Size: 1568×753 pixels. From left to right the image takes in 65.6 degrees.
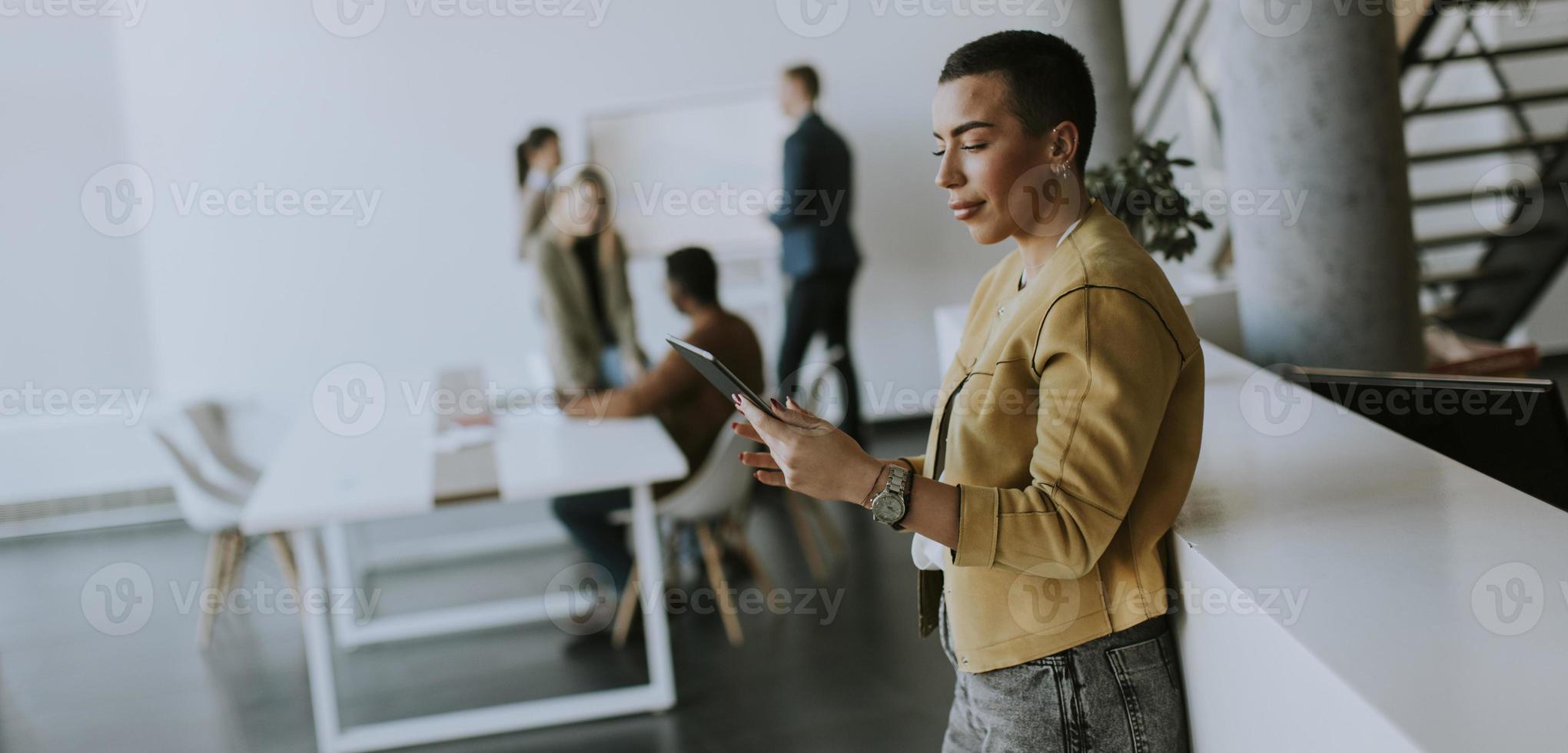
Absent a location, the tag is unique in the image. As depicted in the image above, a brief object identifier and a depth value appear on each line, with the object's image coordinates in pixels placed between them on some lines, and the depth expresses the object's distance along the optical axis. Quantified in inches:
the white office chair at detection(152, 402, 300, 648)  164.4
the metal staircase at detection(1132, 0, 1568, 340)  188.4
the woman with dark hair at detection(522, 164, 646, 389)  171.3
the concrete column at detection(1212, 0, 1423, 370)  108.2
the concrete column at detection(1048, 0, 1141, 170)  157.0
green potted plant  118.3
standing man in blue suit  206.1
